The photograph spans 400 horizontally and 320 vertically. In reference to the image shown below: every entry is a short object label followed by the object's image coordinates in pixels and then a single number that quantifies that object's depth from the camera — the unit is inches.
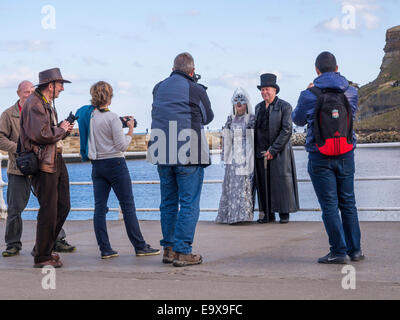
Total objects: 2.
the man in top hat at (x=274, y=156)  342.0
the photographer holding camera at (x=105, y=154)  238.5
